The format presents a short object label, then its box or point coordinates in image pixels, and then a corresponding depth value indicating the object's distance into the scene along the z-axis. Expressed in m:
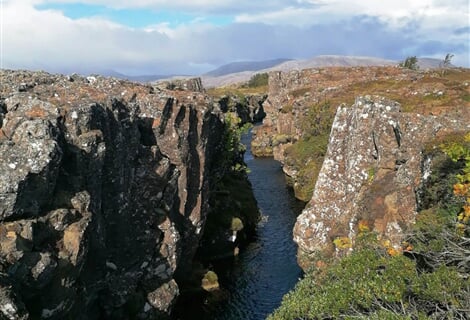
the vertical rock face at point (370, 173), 40.91
